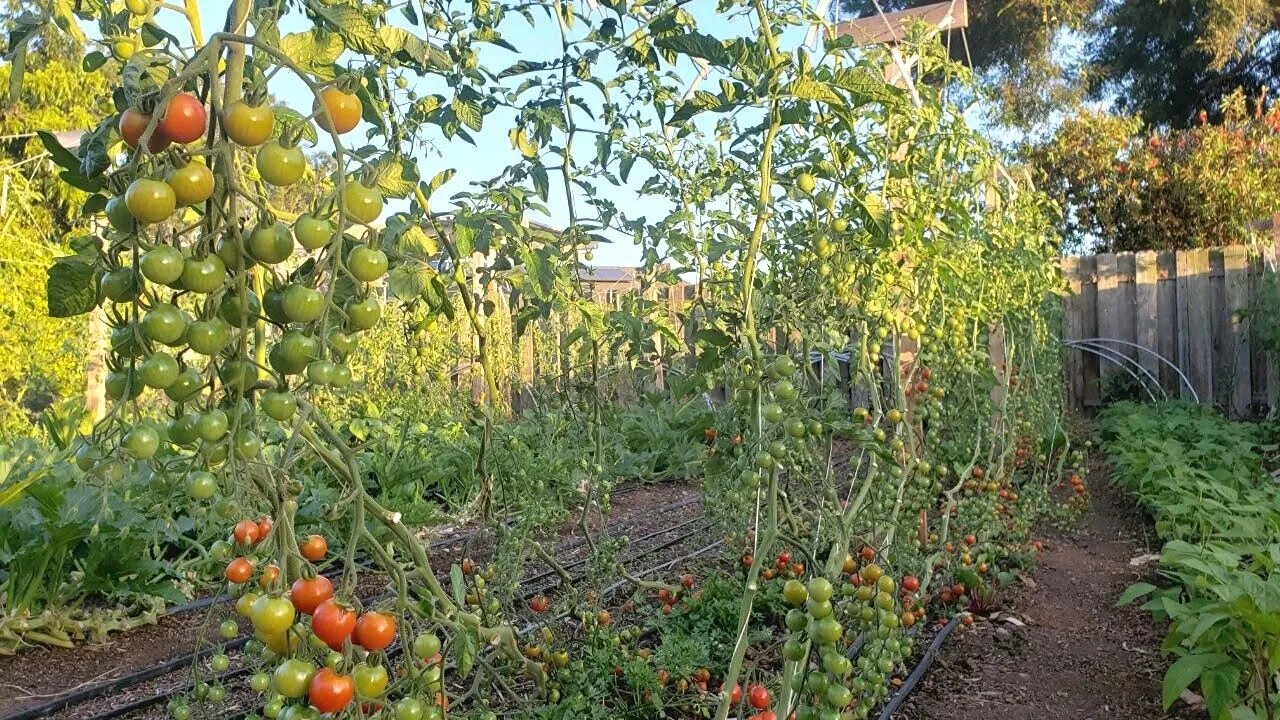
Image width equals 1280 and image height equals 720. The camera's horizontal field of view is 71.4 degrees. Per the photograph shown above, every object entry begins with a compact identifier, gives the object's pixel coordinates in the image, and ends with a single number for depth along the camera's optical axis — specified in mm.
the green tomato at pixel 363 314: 774
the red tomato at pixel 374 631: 749
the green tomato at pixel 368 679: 750
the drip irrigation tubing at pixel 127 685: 2486
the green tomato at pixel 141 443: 708
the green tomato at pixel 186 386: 695
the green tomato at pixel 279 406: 703
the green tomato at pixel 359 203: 737
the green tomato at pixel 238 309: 699
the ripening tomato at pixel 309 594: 733
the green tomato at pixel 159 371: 659
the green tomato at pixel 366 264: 768
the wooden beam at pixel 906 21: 2986
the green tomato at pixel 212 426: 689
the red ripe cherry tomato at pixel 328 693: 700
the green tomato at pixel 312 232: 690
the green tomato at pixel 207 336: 679
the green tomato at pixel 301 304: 704
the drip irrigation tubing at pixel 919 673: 2261
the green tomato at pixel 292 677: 702
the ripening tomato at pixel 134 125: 652
